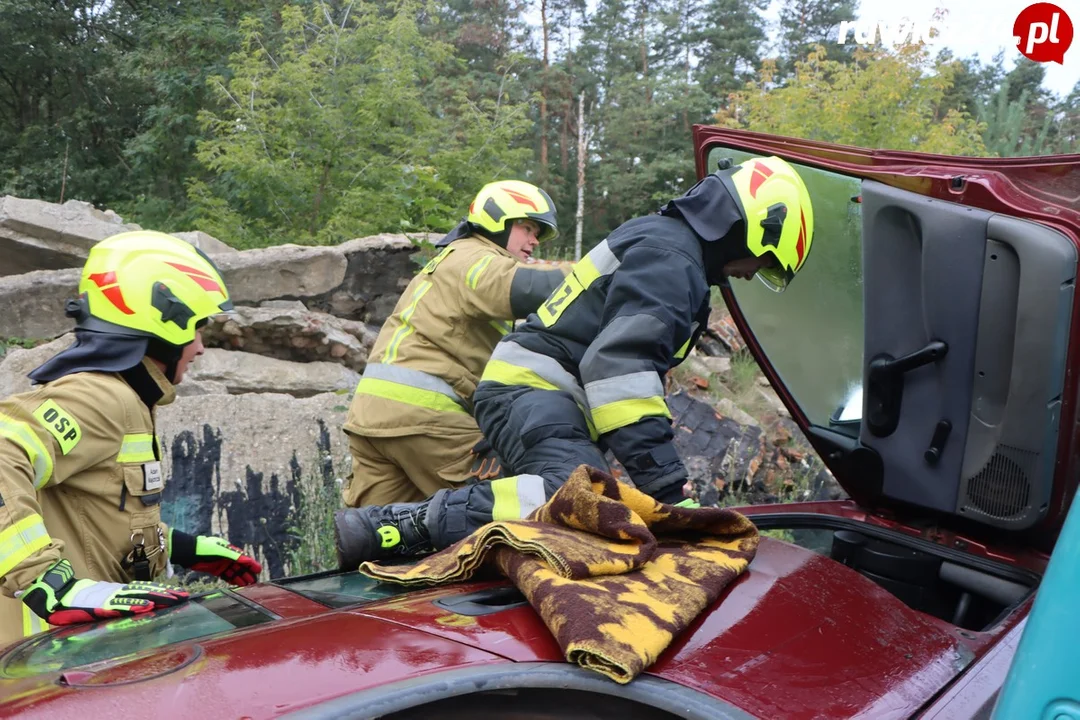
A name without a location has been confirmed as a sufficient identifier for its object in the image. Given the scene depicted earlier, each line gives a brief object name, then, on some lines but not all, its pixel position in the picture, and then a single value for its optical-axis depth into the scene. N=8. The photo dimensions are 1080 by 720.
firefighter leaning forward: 2.55
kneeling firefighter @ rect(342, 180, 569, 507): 3.59
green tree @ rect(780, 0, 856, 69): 20.86
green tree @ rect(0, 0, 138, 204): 15.46
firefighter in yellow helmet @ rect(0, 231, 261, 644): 2.07
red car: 1.31
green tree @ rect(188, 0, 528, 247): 9.59
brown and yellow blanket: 1.37
